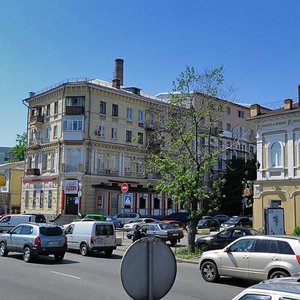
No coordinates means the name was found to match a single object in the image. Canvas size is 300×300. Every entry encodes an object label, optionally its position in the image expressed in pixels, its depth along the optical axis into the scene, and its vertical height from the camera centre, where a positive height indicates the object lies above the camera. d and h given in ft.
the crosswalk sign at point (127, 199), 94.32 +2.07
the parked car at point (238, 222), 138.88 -3.54
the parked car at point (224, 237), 74.79 -4.43
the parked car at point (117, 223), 151.23 -4.59
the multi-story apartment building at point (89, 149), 177.88 +24.00
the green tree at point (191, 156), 76.84 +9.49
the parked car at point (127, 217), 154.30 -2.66
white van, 74.24 -4.68
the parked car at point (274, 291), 14.78 -2.63
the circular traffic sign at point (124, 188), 94.31 +4.31
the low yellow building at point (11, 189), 229.45 +9.39
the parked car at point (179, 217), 173.88 -2.75
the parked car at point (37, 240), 63.05 -4.53
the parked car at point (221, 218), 170.43 -2.92
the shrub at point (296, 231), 91.26 -3.94
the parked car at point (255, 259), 41.83 -4.62
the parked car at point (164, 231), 95.96 -4.60
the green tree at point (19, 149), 286.27 +36.89
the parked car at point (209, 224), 140.26 -4.28
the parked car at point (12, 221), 125.90 -3.62
